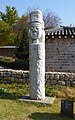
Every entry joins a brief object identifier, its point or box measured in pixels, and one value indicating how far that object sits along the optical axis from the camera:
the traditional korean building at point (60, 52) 8.46
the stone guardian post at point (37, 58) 4.50
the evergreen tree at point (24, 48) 15.90
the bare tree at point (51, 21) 27.16
